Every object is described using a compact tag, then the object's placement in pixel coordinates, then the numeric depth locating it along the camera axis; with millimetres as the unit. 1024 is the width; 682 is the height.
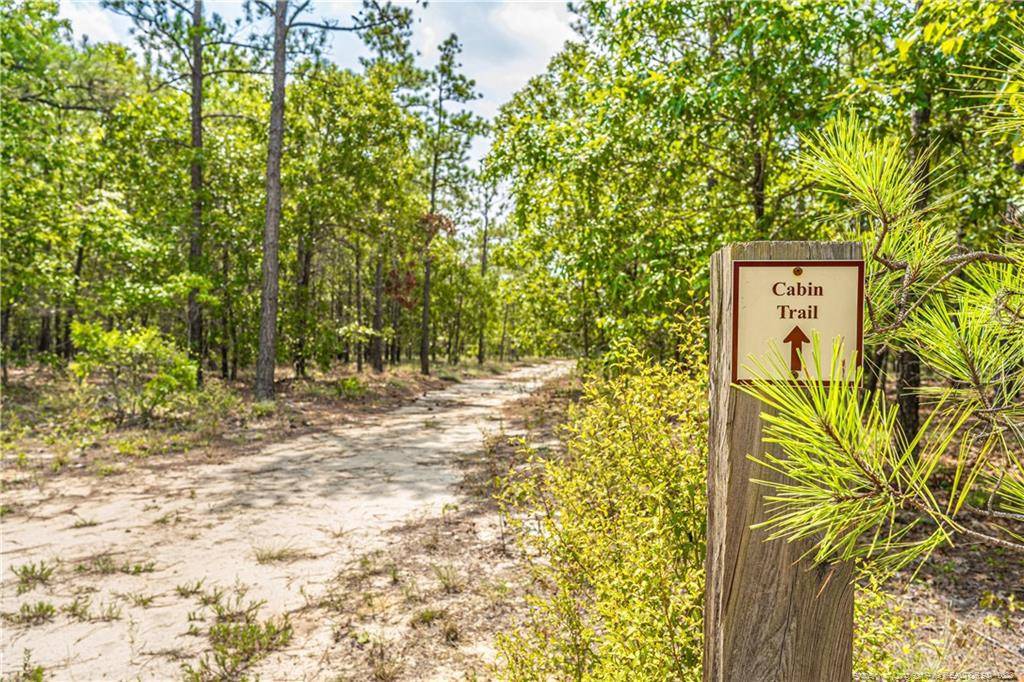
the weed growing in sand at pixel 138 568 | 4121
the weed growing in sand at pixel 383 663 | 2898
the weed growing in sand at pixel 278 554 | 4371
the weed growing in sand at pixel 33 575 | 3897
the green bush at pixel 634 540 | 1948
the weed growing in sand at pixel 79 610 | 3487
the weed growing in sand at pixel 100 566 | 4137
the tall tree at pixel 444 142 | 18844
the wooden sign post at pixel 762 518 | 1315
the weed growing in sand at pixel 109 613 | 3488
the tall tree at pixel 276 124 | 11117
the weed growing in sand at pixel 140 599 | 3672
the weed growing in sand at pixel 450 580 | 3880
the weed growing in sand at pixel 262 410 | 10539
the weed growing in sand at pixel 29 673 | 2834
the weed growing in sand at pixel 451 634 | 3227
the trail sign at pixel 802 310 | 1312
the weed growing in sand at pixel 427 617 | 3426
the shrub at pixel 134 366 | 8570
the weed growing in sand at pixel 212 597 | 3686
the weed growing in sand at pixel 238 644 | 2928
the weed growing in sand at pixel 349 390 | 13805
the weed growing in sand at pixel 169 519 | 5148
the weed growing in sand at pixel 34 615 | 3441
